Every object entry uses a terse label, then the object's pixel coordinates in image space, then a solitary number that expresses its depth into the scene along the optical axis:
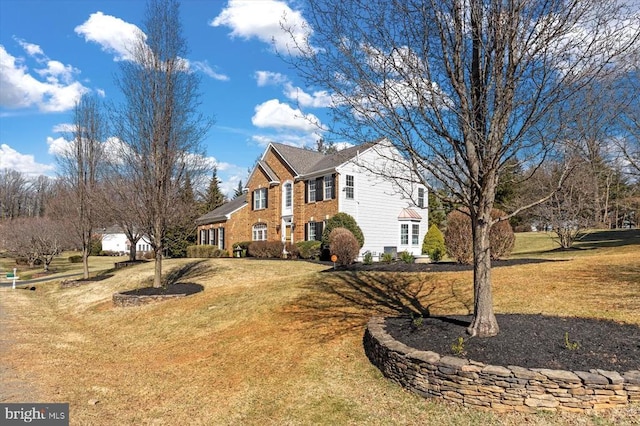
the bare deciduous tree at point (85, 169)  20.88
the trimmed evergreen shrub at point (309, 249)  22.39
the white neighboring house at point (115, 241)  66.81
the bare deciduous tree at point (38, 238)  31.56
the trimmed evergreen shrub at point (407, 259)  15.21
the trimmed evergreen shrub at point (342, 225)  22.22
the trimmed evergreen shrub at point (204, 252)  30.64
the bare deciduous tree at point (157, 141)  13.53
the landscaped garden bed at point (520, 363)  4.45
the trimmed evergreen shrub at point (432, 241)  23.41
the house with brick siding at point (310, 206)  23.81
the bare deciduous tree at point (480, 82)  5.05
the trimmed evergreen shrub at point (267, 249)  25.00
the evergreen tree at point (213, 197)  49.28
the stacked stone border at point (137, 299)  13.24
